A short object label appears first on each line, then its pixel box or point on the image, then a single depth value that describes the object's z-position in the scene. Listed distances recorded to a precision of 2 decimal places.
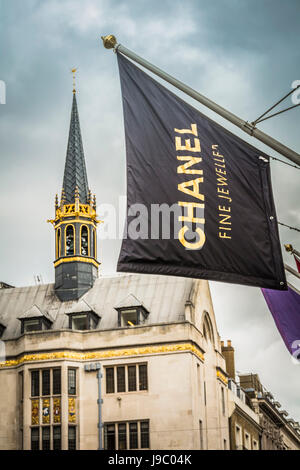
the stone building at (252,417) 62.22
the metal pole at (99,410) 51.47
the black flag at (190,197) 19.72
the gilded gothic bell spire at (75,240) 59.28
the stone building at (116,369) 51.12
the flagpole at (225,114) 17.94
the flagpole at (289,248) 30.34
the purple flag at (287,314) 29.47
